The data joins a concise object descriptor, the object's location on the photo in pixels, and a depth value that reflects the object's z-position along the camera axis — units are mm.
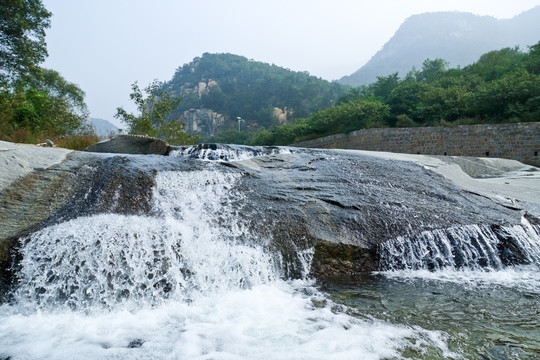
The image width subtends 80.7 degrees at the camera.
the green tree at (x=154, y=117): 15698
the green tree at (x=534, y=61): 17625
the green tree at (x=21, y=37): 14398
